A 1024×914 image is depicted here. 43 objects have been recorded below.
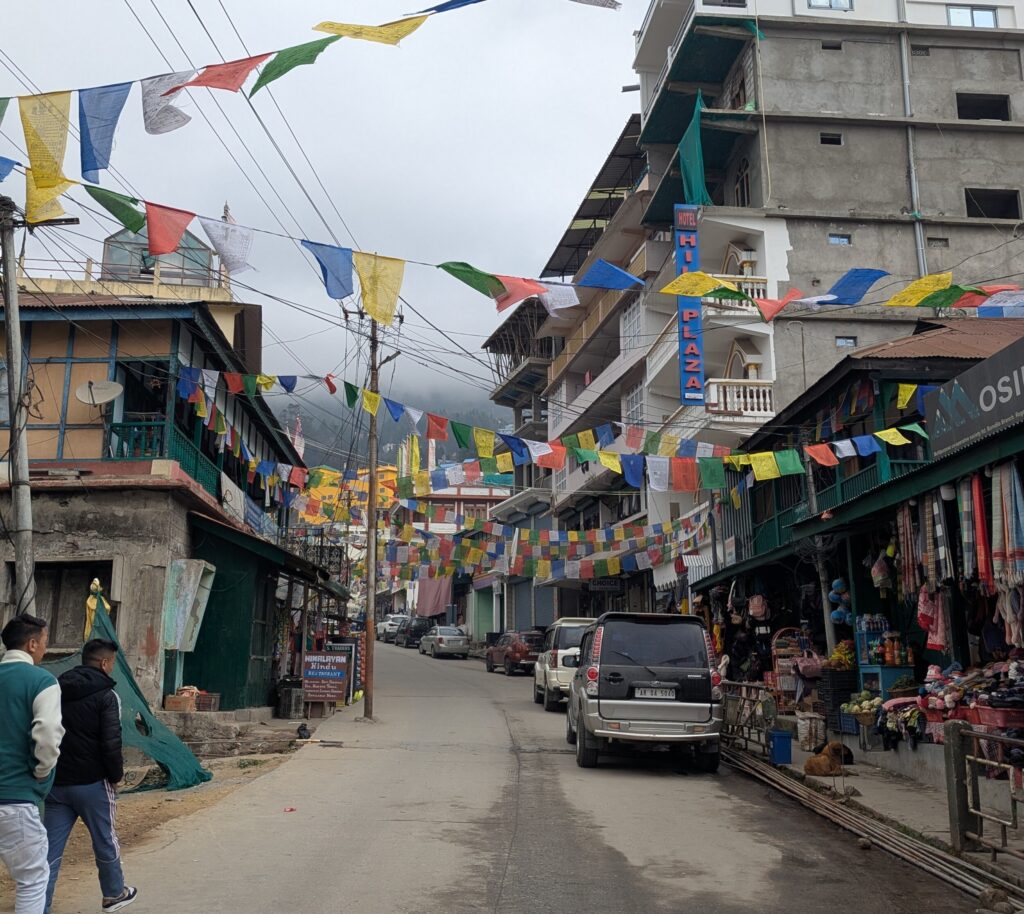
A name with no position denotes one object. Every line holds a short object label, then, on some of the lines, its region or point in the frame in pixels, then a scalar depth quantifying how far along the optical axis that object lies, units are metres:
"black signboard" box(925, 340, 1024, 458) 9.82
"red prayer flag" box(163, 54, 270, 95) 9.95
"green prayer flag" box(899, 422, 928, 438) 16.17
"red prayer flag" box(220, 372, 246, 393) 18.22
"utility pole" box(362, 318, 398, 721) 19.69
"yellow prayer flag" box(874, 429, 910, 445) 16.59
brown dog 11.95
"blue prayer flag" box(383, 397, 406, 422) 17.59
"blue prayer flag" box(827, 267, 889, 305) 14.88
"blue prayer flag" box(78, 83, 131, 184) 10.24
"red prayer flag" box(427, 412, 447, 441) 18.88
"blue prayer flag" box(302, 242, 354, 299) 12.70
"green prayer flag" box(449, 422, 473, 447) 18.75
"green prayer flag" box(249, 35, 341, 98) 9.79
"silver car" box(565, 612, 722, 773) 12.64
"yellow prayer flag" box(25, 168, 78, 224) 10.66
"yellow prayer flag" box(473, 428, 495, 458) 19.29
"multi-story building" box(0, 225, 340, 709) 16.36
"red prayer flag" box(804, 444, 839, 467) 17.75
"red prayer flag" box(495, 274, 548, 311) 13.36
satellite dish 16.59
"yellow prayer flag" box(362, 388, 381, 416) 17.14
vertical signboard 25.55
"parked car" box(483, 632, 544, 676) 35.56
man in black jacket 5.96
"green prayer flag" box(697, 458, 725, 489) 20.72
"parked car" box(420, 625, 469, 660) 49.22
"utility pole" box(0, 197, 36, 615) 11.25
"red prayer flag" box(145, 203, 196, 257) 11.28
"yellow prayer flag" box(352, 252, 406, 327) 12.91
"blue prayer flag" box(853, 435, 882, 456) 17.17
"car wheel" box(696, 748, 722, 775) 13.07
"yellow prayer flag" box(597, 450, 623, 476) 20.20
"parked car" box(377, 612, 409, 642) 67.06
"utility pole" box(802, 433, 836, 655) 16.23
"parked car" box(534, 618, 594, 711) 21.75
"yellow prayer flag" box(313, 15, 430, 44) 9.22
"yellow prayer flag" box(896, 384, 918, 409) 17.28
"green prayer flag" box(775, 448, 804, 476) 19.14
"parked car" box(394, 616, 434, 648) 62.34
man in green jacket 5.09
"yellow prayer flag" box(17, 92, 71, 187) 10.20
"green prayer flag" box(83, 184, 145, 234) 10.96
